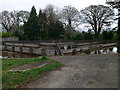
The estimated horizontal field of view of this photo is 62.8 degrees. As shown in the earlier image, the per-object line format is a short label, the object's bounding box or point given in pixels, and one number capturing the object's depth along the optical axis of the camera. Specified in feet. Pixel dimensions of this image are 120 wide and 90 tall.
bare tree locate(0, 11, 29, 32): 94.64
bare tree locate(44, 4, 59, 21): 74.39
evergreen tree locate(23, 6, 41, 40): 68.72
